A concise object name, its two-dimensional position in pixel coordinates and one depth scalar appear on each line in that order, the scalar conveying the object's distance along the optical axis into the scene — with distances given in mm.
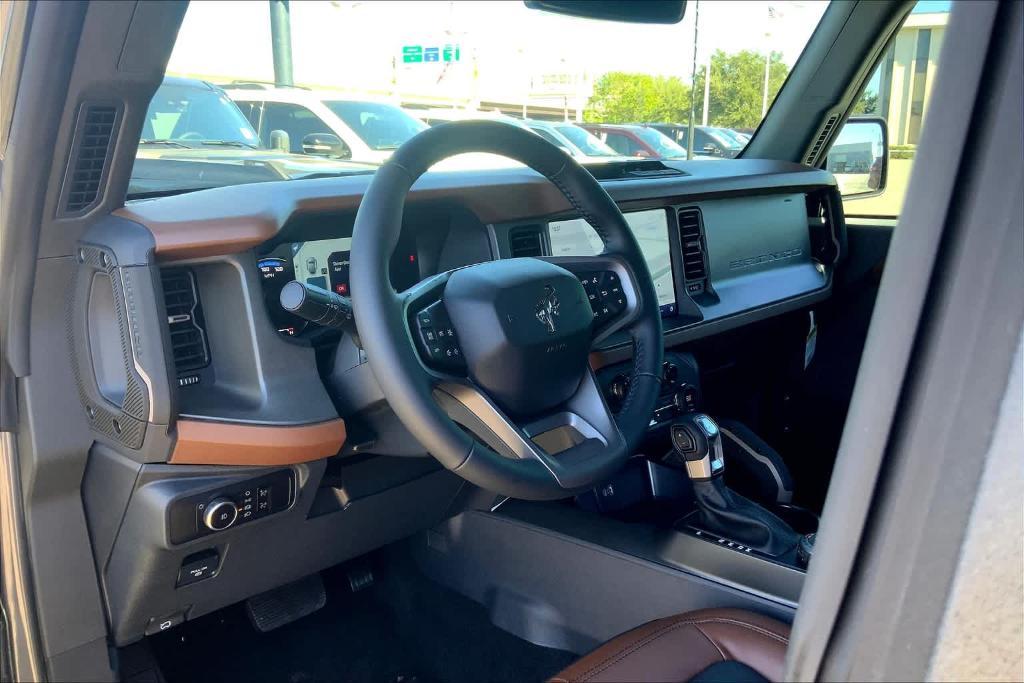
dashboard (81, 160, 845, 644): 1643
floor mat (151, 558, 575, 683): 2375
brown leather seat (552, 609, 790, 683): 1524
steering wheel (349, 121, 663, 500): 1447
